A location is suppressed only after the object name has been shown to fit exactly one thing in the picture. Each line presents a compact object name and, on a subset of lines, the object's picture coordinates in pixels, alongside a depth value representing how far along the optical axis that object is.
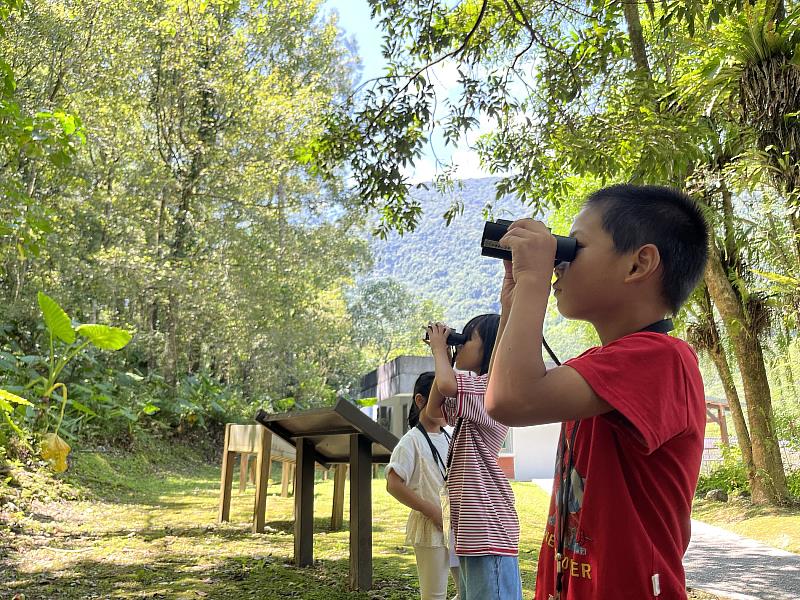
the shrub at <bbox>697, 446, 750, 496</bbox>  11.94
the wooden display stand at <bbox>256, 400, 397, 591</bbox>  4.55
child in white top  3.33
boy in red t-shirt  1.20
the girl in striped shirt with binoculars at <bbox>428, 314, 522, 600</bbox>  2.66
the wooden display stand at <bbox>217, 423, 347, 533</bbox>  6.58
